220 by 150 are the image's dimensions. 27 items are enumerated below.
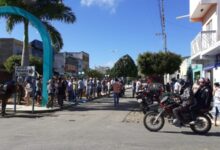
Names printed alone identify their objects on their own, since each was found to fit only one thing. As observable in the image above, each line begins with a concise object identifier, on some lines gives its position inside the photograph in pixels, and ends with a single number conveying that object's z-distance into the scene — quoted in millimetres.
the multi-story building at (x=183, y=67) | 28276
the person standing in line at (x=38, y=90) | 13499
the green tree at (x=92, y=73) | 49110
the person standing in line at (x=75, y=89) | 16000
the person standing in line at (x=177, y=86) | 13873
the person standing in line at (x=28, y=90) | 13022
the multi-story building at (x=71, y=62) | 43323
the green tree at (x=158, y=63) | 31317
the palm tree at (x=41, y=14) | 14901
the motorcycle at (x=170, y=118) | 7142
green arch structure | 12887
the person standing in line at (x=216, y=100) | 8536
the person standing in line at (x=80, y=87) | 16929
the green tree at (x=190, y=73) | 21093
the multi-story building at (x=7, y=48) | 33540
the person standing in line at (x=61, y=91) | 12752
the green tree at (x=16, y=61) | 28538
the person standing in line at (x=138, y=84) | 17640
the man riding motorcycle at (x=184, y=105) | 7119
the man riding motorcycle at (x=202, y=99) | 7111
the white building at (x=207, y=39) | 13665
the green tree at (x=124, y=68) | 47071
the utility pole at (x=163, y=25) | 32702
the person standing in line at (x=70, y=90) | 15706
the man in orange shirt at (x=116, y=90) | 13696
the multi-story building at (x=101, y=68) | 77828
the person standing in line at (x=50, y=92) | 12343
